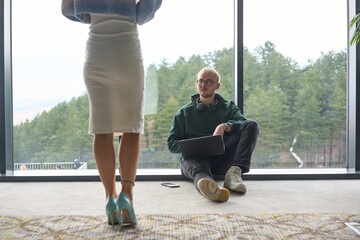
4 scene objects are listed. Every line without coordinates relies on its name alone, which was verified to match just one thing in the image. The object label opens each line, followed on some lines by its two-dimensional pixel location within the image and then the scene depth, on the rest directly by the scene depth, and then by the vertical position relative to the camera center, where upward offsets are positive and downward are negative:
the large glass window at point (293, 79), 3.13 +0.29
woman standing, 1.61 +0.18
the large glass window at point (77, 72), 3.07 +0.35
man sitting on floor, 2.50 -0.10
